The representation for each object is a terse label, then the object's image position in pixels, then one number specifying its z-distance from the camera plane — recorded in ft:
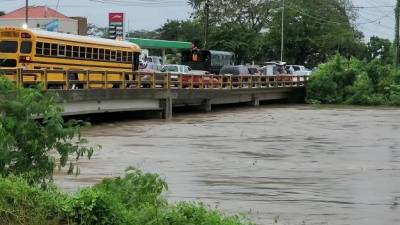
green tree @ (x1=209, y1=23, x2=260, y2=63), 289.74
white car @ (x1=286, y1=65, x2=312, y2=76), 226.58
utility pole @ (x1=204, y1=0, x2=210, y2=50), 265.54
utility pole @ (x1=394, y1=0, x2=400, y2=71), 188.65
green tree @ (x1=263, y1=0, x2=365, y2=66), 283.18
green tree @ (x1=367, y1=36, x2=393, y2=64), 316.40
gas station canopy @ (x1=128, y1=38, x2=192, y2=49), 245.24
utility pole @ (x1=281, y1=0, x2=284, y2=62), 279.49
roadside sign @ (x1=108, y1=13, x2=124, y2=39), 224.53
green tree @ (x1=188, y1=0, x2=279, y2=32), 299.38
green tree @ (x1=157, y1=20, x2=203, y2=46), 336.08
